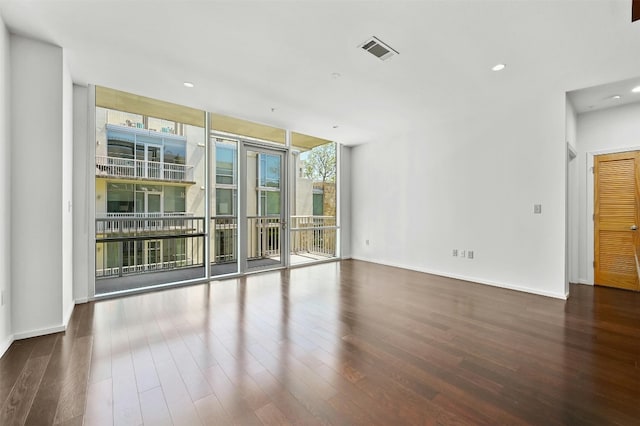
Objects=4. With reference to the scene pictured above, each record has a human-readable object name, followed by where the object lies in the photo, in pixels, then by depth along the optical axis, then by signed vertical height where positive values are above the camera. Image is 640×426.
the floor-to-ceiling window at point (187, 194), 3.85 +0.32
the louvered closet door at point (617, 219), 3.99 -0.10
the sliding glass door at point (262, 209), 4.93 +0.08
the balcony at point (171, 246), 4.02 -0.56
